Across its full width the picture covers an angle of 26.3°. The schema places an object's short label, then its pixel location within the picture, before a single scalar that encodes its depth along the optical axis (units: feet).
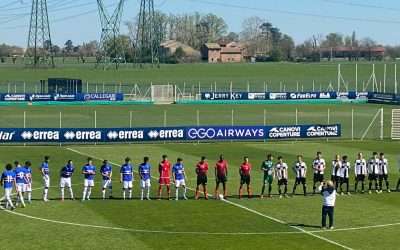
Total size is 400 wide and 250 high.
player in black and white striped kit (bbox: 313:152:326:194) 120.98
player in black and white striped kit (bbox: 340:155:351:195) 121.60
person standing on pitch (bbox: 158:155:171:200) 117.70
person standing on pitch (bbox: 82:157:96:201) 114.21
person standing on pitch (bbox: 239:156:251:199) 116.88
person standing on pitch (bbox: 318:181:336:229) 94.99
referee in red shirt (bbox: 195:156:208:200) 116.06
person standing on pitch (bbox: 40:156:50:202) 113.50
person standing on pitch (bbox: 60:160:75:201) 113.91
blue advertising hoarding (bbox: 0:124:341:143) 191.31
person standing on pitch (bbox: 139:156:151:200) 115.75
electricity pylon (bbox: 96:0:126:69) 603.63
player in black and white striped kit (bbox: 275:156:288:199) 118.11
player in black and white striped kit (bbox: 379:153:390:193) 124.16
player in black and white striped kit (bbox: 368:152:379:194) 124.16
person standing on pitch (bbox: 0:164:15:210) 106.63
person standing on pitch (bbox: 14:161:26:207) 108.27
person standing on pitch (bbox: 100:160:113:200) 115.24
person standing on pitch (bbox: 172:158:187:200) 116.40
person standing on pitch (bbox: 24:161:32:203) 109.29
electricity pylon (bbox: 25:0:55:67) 569.23
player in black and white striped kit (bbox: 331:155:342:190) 121.60
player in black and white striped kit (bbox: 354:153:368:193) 123.25
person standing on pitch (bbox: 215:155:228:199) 116.98
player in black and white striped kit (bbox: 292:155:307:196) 119.55
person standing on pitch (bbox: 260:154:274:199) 118.11
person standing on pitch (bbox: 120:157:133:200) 115.44
